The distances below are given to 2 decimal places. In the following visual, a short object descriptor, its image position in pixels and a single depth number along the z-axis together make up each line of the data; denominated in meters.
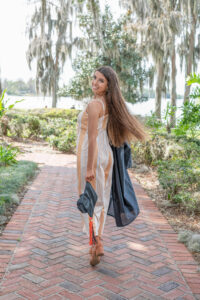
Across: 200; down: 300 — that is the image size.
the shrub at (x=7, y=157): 5.11
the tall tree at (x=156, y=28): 14.13
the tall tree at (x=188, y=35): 14.39
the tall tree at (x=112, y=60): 16.12
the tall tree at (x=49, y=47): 19.95
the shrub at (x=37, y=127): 10.51
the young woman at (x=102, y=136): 2.69
